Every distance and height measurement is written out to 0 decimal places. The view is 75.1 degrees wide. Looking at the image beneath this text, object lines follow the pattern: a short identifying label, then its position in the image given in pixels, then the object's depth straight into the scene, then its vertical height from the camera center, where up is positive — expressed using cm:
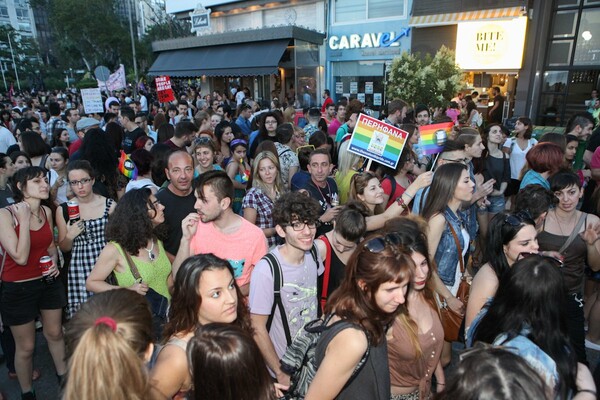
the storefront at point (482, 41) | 1377 +188
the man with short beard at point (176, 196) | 376 -97
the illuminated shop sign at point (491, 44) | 1373 +171
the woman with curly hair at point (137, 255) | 287 -117
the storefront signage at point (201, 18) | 2138 +413
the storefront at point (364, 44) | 1772 +227
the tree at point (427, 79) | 1092 +38
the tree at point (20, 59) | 4619 +460
